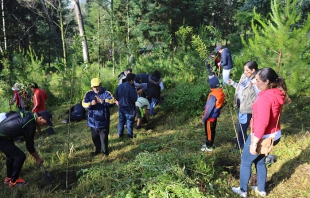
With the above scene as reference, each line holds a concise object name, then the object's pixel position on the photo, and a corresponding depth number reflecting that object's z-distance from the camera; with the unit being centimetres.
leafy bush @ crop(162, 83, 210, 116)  721
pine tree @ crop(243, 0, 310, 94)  567
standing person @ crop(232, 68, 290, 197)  251
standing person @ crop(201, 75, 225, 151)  412
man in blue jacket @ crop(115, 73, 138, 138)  555
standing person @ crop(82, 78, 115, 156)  448
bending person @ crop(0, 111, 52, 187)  345
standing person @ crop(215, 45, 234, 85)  664
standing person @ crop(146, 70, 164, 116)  716
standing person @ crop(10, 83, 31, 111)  675
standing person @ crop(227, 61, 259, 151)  368
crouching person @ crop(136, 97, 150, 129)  666
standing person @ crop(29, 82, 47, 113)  649
